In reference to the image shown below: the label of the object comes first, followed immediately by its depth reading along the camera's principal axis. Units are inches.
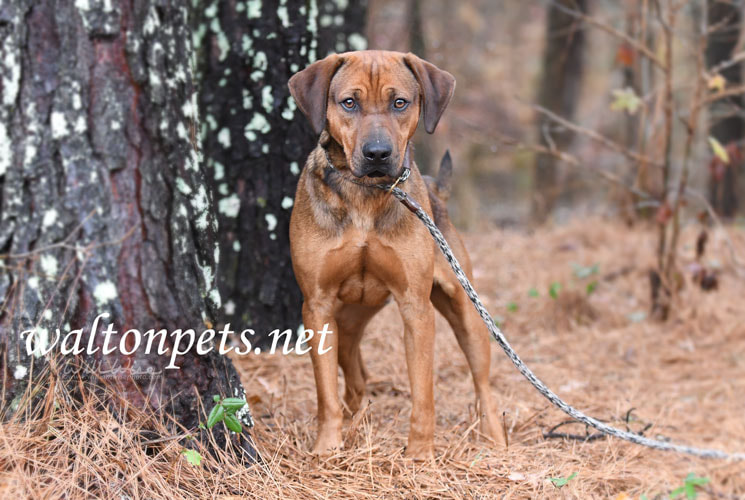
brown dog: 296.8
